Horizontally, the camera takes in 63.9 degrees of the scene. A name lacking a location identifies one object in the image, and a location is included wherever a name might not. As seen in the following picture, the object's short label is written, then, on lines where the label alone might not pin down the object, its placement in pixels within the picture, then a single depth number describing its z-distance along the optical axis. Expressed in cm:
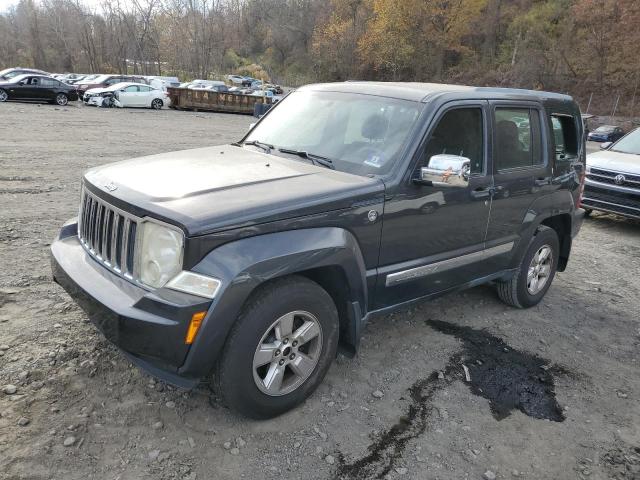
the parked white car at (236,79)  5380
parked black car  2348
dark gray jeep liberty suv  259
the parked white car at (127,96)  2544
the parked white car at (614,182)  795
